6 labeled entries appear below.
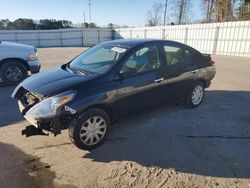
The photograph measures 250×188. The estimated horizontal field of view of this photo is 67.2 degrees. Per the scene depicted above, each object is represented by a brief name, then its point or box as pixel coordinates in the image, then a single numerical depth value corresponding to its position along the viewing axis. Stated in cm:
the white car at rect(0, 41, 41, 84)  615
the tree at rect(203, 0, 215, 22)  2662
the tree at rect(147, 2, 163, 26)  3345
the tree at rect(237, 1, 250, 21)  1856
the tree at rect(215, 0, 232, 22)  2360
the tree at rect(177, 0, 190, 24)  3123
